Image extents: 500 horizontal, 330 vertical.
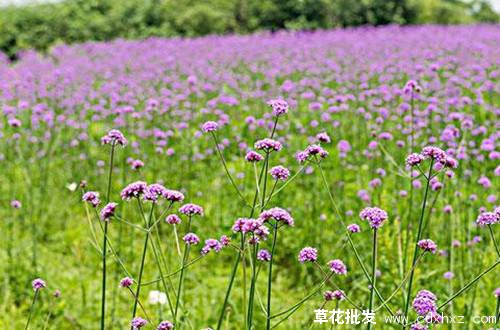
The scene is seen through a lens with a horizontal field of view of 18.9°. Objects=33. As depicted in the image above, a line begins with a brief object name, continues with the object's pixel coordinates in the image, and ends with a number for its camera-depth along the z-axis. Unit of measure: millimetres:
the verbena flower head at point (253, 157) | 2217
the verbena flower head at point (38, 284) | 2276
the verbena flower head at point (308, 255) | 2139
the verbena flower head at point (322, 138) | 2269
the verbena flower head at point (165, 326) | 2119
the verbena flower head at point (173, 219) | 2237
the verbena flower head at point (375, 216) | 2116
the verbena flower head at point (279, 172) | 2188
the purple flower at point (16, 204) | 2955
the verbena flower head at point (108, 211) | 2176
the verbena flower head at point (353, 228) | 2202
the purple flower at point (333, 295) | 2217
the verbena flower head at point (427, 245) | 2179
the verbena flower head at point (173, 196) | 2148
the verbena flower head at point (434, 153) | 2141
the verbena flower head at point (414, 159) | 2184
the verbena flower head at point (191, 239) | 2206
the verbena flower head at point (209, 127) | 2288
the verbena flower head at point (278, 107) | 2224
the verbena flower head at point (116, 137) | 2274
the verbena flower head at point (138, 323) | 2133
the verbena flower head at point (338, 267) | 2154
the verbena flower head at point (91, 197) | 2220
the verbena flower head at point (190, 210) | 2208
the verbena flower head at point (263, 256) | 2239
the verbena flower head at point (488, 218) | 2113
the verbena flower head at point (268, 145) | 2179
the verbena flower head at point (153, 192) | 2150
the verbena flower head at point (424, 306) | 2093
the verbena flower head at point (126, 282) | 2222
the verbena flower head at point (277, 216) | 2090
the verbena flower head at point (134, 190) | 2173
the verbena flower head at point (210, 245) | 2177
